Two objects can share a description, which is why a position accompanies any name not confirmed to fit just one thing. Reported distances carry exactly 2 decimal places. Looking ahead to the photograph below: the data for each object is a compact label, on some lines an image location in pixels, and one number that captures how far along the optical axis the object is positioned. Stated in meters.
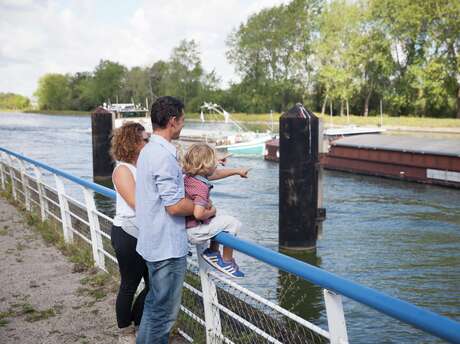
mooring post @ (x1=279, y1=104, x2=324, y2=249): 11.16
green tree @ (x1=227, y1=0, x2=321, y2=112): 74.44
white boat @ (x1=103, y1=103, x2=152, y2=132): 48.67
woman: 3.60
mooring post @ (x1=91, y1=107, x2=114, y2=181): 23.11
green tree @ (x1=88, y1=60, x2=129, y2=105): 128.25
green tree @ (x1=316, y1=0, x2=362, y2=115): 60.91
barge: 24.11
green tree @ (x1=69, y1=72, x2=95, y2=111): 132.75
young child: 3.26
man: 3.03
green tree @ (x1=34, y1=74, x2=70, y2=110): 152.25
